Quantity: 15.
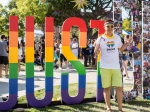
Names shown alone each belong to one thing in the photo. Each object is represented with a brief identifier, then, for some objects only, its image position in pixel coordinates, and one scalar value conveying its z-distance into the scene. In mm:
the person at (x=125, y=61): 9703
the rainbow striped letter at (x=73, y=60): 5613
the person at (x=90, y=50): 15164
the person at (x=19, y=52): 10808
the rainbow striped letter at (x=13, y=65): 5109
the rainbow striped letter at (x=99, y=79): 5946
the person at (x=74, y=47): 12383
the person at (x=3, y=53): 9883
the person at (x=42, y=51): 12315
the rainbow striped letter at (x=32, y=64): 5262
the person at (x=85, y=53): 14611
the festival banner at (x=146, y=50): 6004
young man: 4906
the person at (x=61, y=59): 13220
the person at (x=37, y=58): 15655
